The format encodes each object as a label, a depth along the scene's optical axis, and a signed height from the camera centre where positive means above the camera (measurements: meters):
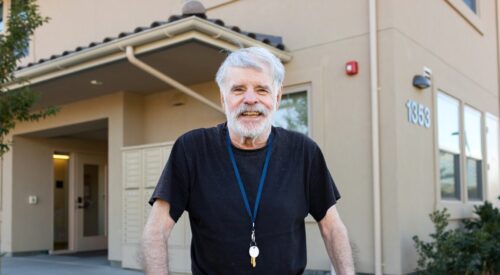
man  2.19 -0.05
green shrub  6.13 -0.88
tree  5.87 +1.26
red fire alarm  6.67 +1.30
